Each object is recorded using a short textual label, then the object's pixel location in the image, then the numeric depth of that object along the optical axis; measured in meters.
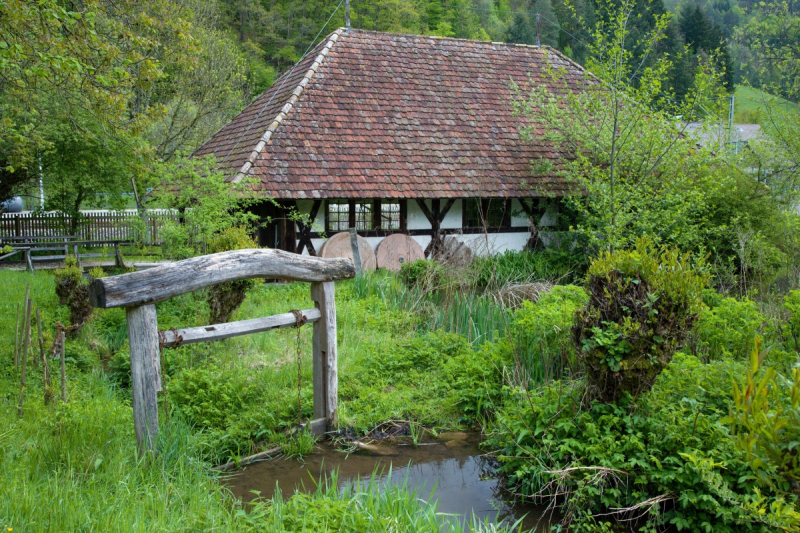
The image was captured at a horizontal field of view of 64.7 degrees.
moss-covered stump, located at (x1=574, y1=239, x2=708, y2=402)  4.51
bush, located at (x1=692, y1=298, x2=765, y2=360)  6.05
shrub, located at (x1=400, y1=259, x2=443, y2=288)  10.61
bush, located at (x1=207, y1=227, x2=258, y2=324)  7.64
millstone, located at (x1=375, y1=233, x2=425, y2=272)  13.49
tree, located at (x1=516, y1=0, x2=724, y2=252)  10.96
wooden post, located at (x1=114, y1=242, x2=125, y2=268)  16.00
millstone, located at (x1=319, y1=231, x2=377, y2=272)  12.82
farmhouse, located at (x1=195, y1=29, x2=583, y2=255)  12.80
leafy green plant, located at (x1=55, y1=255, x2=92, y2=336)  8.04
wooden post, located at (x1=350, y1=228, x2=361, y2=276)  12.57
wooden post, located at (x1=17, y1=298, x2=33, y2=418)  4.99
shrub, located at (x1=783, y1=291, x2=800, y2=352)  5.65
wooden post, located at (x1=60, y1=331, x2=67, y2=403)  4.88
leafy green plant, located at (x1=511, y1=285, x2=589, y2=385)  6.18
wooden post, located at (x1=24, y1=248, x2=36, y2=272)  15.81
